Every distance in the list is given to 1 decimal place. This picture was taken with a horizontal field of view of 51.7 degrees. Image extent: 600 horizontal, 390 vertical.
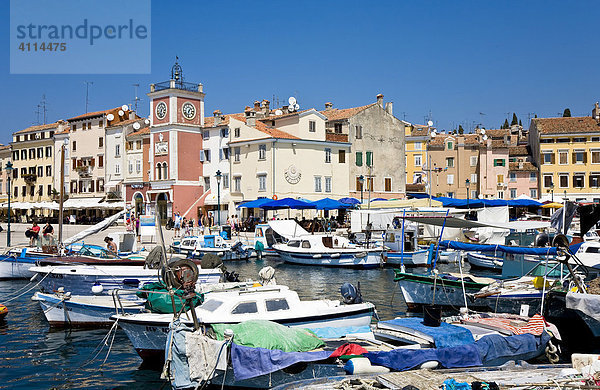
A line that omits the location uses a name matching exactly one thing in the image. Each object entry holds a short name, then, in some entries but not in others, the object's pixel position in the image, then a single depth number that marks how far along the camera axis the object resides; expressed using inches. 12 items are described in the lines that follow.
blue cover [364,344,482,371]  482.0
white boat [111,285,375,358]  597.0
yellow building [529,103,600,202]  2837.1
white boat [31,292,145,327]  746.2
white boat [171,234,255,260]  1560.0
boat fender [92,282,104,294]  806.5
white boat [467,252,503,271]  1384.1
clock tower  2480.3
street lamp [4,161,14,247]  1451.8
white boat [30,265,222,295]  877.8
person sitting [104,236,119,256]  1194.6
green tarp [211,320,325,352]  497.7
